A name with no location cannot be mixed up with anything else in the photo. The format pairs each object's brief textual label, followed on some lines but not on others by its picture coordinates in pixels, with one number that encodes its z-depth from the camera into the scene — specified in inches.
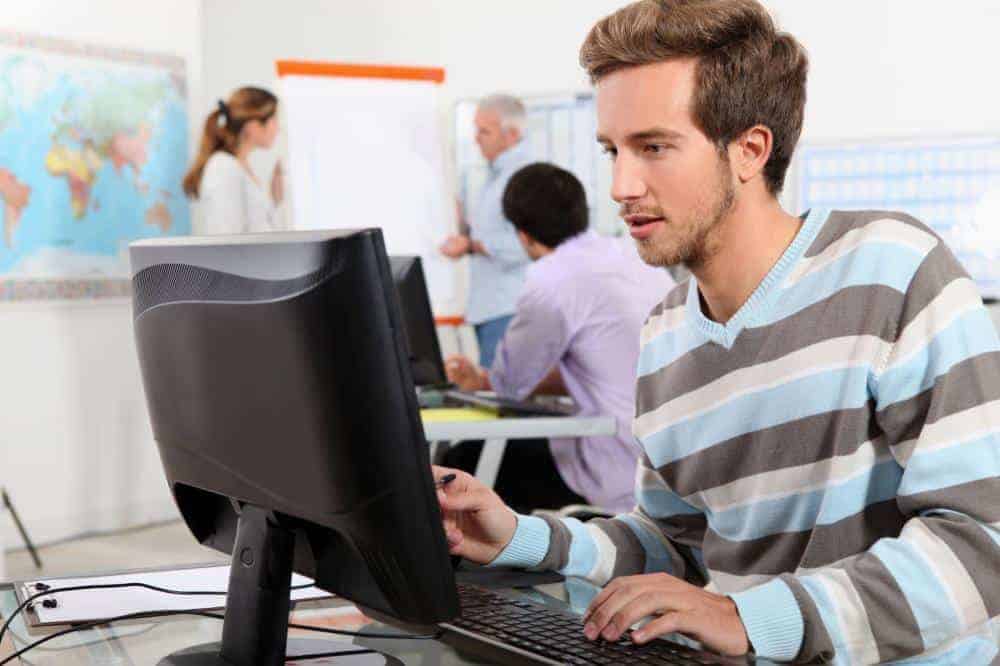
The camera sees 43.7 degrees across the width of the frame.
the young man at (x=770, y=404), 39.1
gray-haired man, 202.4
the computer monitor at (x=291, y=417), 31.1
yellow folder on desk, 110.7
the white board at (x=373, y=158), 184.5
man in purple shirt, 122.8
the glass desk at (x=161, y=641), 39.7
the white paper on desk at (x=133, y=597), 44.9
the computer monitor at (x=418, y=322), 117.4
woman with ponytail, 186.1
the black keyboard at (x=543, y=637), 37.6
